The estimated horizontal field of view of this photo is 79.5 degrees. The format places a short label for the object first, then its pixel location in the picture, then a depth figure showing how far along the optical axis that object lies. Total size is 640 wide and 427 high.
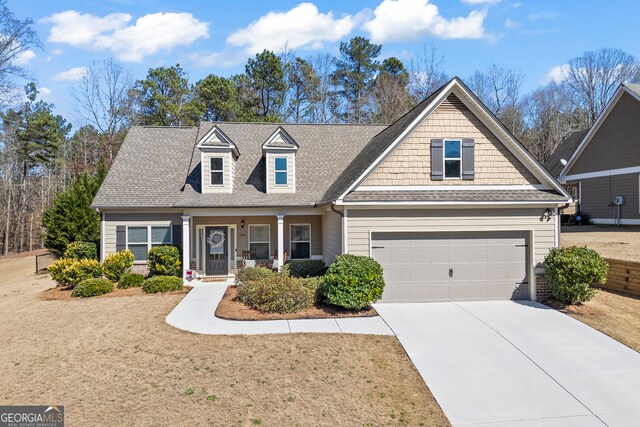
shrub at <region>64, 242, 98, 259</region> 16.84
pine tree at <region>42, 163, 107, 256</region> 20.23
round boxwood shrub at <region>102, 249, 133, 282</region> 14.43
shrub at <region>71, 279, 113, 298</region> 12.72
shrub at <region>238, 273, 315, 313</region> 10.45
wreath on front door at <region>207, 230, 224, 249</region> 16.38
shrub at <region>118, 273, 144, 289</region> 13.84
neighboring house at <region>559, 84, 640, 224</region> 20.25
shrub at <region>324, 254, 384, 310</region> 10.15
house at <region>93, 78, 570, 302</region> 11.59
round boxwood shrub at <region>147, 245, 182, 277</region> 14.90
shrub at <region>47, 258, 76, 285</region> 13.70
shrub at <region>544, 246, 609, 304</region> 10.41
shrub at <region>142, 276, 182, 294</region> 13.24
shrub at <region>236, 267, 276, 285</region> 13.09
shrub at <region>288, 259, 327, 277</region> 14.32
